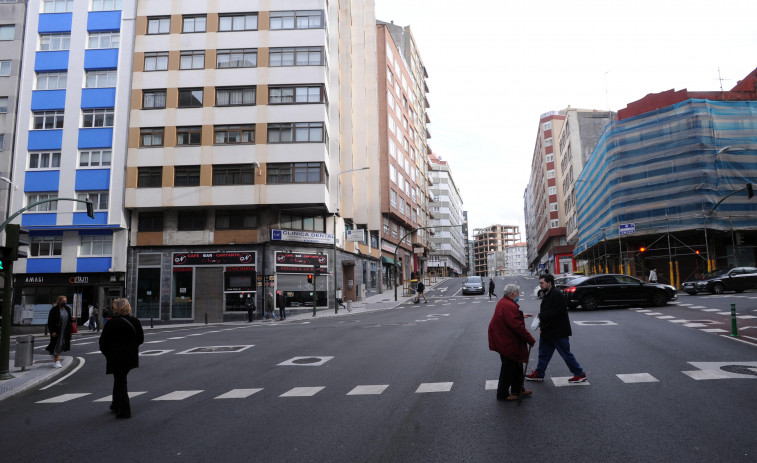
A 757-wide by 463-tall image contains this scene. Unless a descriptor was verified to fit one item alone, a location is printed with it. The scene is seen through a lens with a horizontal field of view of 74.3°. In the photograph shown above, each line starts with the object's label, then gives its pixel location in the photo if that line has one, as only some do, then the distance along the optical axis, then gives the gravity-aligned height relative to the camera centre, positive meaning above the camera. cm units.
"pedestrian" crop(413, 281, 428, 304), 3503 -37
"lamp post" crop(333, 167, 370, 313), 3466 +628
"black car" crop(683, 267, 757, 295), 2678 -6
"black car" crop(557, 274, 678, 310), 2123 -43
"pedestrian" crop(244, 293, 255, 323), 2881 -110
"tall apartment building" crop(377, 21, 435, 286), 4922 +1580
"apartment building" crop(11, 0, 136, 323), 3188 +942
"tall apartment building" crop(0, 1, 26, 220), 3350 +1496
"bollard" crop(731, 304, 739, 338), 1185 -110
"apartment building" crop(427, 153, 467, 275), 10856 +1655
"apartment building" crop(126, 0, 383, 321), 3130 +823
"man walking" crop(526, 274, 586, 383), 748 -72
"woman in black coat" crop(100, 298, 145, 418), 684 -81
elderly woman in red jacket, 668 -82
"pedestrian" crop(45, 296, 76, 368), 1258 -92
